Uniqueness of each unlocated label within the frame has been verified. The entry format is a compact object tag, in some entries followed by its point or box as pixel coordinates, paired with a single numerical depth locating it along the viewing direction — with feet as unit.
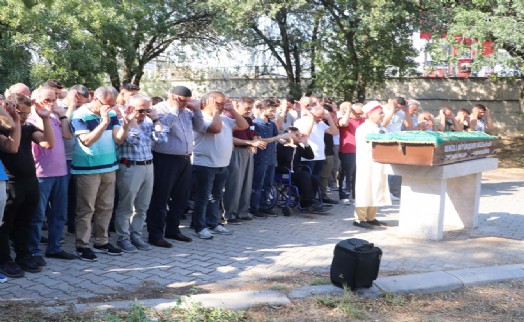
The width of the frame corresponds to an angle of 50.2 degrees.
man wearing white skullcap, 26.71
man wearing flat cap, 22.25
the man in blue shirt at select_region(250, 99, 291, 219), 28.94
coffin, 23.13
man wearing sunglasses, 20.90
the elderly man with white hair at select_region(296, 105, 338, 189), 30.86
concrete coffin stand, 24.08
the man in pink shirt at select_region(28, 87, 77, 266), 18.98
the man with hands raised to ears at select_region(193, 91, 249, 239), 24.18
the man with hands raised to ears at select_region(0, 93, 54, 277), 17.78
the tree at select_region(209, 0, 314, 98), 55.06
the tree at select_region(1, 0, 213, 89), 42.22
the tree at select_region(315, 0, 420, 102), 53.52
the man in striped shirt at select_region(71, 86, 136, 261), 19.58
